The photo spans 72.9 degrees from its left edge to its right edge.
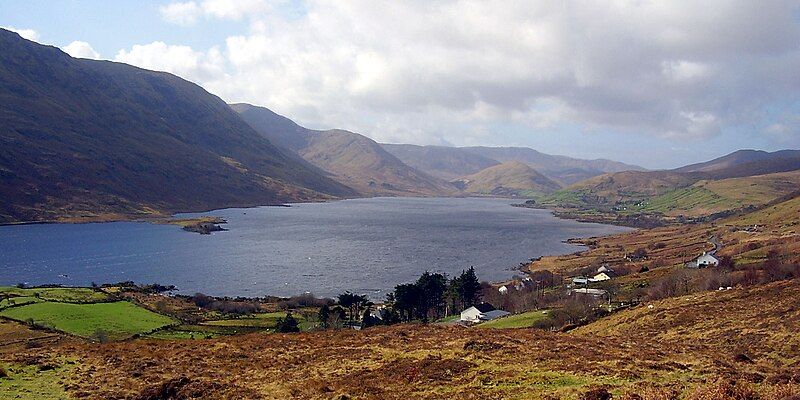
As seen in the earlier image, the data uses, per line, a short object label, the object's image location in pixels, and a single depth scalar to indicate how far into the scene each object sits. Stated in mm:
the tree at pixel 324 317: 74812
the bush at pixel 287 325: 63625
